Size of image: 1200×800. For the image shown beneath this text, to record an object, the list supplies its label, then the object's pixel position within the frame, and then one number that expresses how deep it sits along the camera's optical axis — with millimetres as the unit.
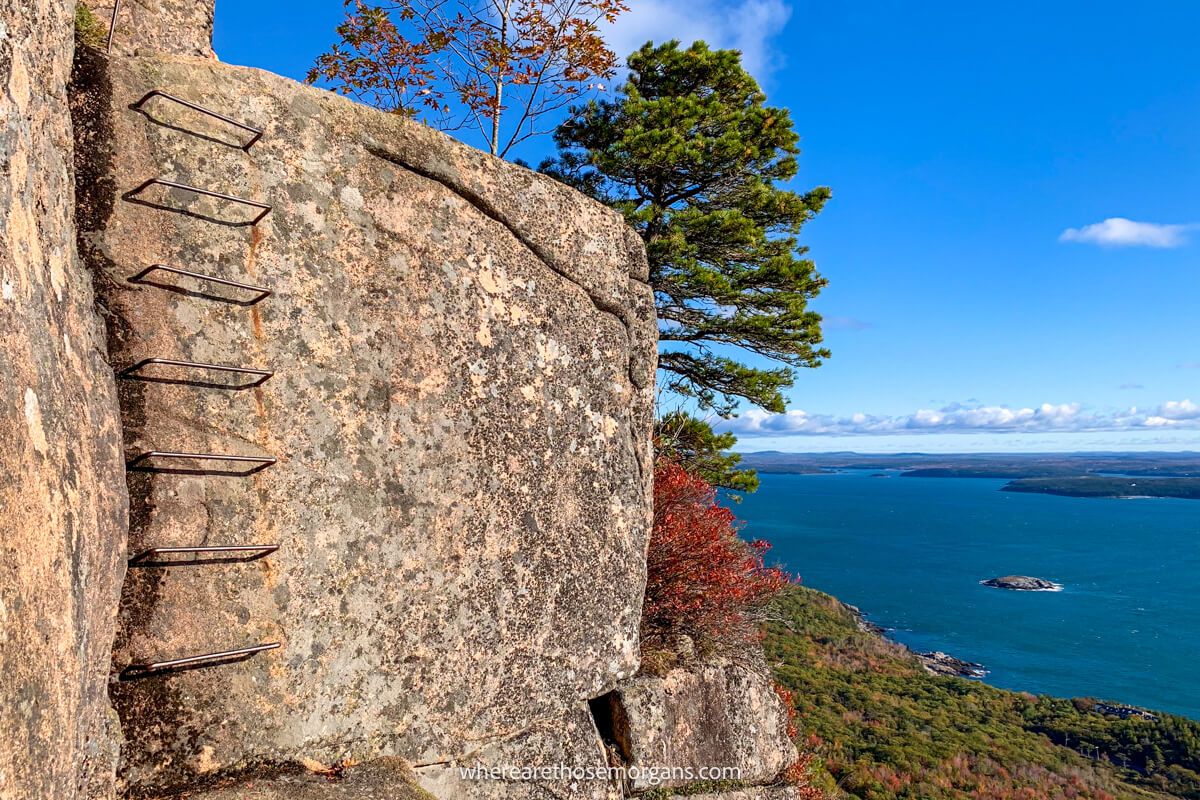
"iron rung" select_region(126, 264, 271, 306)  3279
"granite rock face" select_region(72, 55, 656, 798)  3297
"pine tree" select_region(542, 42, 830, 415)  12047
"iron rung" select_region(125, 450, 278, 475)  3188
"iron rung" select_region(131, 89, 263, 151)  3386
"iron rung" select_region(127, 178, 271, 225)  3332
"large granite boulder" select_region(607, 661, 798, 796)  5816
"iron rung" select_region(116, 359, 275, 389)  3217
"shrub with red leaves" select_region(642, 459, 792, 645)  7250
